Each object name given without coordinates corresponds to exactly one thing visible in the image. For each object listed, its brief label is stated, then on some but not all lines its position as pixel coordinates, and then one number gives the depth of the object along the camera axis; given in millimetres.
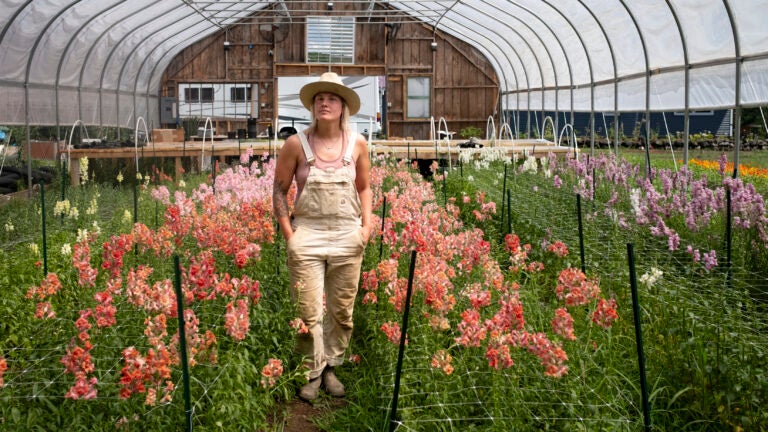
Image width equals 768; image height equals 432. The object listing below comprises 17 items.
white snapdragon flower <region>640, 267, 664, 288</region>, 3764
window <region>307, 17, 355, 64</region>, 25812
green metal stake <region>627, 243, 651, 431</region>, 2924
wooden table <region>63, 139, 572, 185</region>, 13922
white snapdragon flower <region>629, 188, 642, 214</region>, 5395
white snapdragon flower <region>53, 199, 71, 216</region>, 6535
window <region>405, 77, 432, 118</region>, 26125
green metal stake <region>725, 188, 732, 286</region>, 5129
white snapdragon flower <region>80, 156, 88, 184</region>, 7626
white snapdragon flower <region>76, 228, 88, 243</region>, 5040
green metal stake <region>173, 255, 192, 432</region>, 3027
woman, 4070
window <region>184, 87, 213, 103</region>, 25812
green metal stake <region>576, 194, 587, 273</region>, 5039
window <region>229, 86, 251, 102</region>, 25875
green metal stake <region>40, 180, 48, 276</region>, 5314
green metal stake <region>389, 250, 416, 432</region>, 3254
